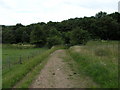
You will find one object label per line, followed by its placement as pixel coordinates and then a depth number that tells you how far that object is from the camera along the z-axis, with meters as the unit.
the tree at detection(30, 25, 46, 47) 57.74
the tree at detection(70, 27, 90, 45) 45.78
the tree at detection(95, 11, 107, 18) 90.74
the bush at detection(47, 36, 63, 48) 45.17
